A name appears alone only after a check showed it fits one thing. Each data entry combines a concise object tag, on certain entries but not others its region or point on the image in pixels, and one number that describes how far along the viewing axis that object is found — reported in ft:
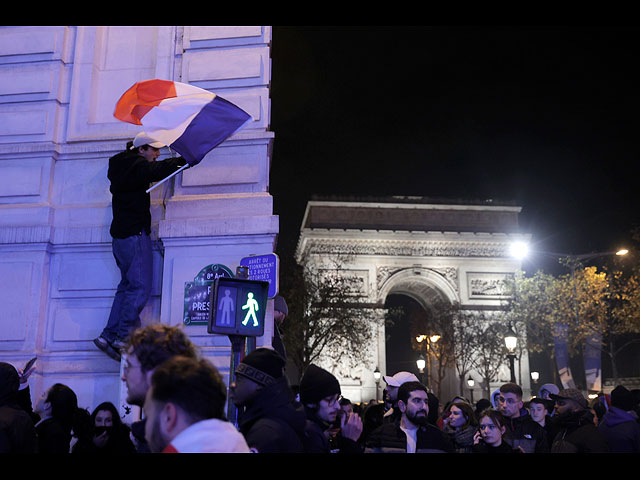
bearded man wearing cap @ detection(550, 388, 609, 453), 18.75
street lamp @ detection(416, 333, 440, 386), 109.56
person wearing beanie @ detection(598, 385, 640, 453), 22.15
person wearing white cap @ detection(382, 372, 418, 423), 20.84
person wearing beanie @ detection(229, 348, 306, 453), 11.14
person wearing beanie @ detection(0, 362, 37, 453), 13.50
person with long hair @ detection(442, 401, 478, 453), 21.33
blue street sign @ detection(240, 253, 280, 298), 23.53
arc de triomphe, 174.09
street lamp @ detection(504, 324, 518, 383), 62.08
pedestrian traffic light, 18.02
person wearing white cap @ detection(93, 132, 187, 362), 24.38
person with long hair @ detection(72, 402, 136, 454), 18.46
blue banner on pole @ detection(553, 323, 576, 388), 127.78
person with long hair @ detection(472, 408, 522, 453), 19.16
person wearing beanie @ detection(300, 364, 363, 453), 14.40
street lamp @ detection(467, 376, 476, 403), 146.18
